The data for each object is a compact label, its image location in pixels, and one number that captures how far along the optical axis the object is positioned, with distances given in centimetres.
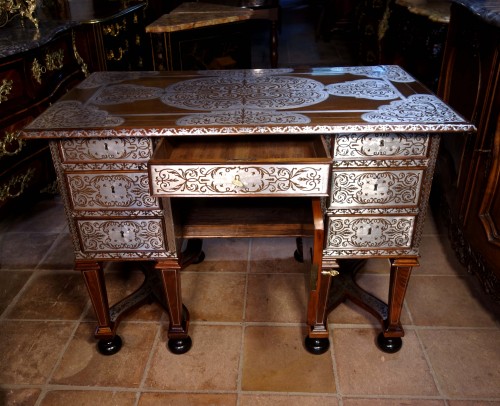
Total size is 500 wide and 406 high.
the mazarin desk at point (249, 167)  131
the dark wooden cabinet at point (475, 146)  162
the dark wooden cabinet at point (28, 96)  213
